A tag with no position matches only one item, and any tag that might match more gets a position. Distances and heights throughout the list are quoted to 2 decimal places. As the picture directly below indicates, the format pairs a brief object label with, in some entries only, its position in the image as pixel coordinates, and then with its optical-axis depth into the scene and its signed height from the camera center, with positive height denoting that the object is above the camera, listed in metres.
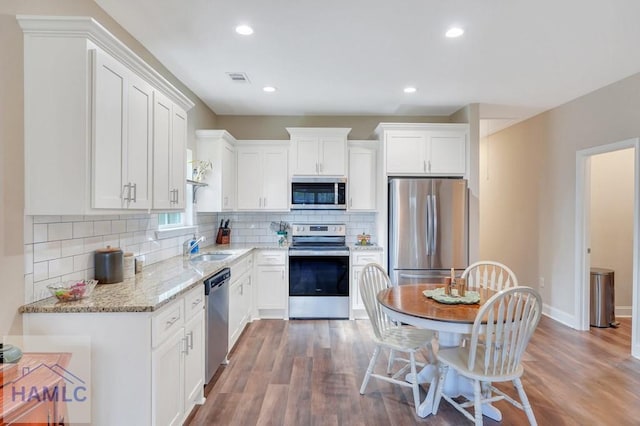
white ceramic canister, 2.37 -0.40
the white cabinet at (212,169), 4.04 +0.52
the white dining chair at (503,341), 1.95 -0.78
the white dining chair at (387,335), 2.44 -0.98
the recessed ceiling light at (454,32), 2.49 +1.38
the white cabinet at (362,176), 4.54 +0.49
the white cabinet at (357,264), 4.24 -0.68
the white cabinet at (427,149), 4.23 +0.81
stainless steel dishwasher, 2.55 -0.91
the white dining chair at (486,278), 2.83 -0.59
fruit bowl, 1.78 -0.43
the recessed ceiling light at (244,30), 2.48 +1.38
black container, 2.19 -0.37
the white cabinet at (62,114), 1.72 +0.51
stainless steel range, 4.22 -0.91
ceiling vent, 3.35 +1.40
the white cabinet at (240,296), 3.27 -0.93
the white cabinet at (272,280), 4.28 -0.89
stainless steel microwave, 4.43 +0.24
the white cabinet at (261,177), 4.56 +0.48
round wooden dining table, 2.06 -0.68
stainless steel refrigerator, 4.02 -0.18
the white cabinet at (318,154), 4.39 +0.77
